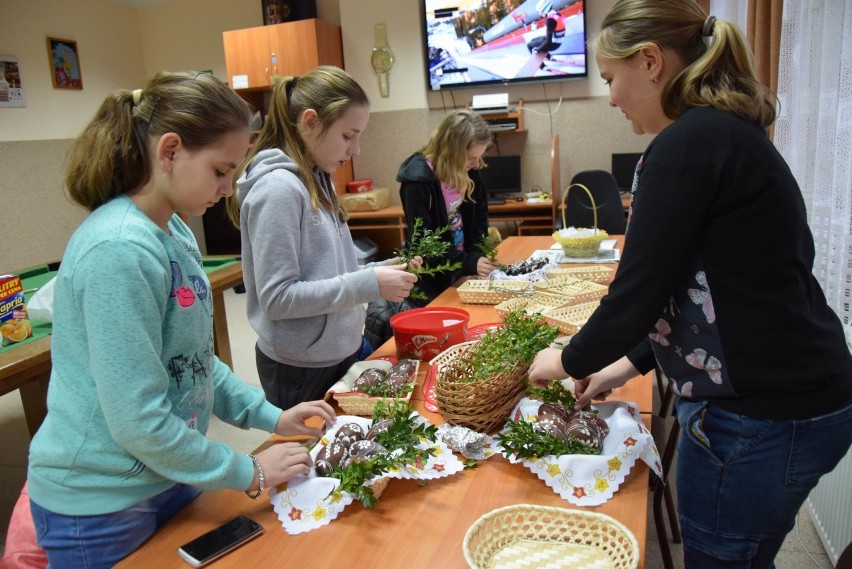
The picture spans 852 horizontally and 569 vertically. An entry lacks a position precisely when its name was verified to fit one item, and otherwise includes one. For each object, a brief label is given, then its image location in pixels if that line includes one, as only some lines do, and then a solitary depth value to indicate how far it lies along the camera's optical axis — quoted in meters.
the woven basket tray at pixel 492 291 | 2.41
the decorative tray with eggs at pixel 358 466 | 1.12
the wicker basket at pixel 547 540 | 0.98
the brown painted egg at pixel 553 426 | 1.24
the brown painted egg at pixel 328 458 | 1.20
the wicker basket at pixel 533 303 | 2.18
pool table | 2.05
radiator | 1.85
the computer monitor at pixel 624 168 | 5.69
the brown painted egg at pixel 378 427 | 1.28
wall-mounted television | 5.54
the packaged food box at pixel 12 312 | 2.18
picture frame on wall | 6.11
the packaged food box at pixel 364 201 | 6.18
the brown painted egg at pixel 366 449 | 1.20
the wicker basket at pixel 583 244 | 2.94
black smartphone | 1.03
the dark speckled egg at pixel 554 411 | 1.29
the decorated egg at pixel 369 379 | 1.57
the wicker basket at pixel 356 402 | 1.50
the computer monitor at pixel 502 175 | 6.01
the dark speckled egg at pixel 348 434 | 1.26
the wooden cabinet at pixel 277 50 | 5.93
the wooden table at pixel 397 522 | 1.02
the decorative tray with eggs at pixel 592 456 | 1.14
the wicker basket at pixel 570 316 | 1.97
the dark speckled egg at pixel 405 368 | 1.64
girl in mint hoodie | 0.97
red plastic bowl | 1.81
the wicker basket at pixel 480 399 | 1.32
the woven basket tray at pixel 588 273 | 2.54
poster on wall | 5.66
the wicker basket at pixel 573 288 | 2.25
